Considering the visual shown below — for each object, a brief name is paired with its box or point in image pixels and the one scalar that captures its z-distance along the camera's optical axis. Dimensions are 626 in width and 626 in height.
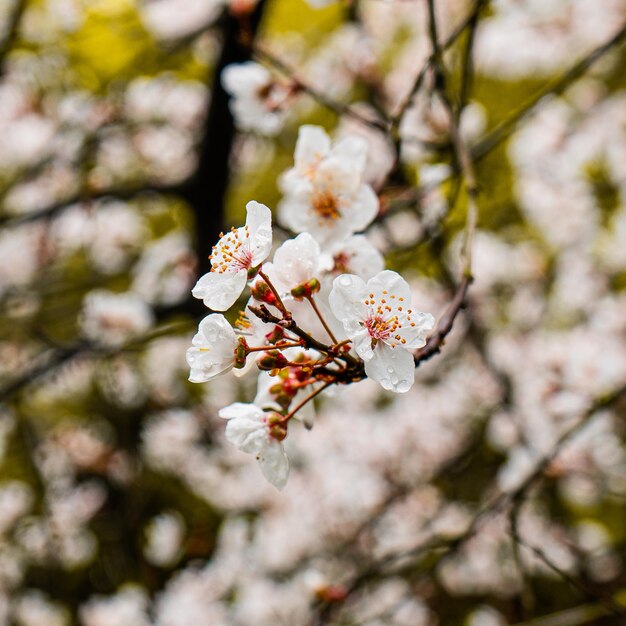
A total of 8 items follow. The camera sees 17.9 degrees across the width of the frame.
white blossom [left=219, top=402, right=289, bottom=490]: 0.40
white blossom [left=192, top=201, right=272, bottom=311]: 0.40
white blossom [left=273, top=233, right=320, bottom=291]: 0.40
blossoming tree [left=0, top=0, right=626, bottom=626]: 0.51
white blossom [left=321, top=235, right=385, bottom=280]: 0.43
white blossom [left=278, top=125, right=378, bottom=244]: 0.44
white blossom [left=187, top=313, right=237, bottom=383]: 0.40
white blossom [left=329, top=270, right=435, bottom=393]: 0.39
